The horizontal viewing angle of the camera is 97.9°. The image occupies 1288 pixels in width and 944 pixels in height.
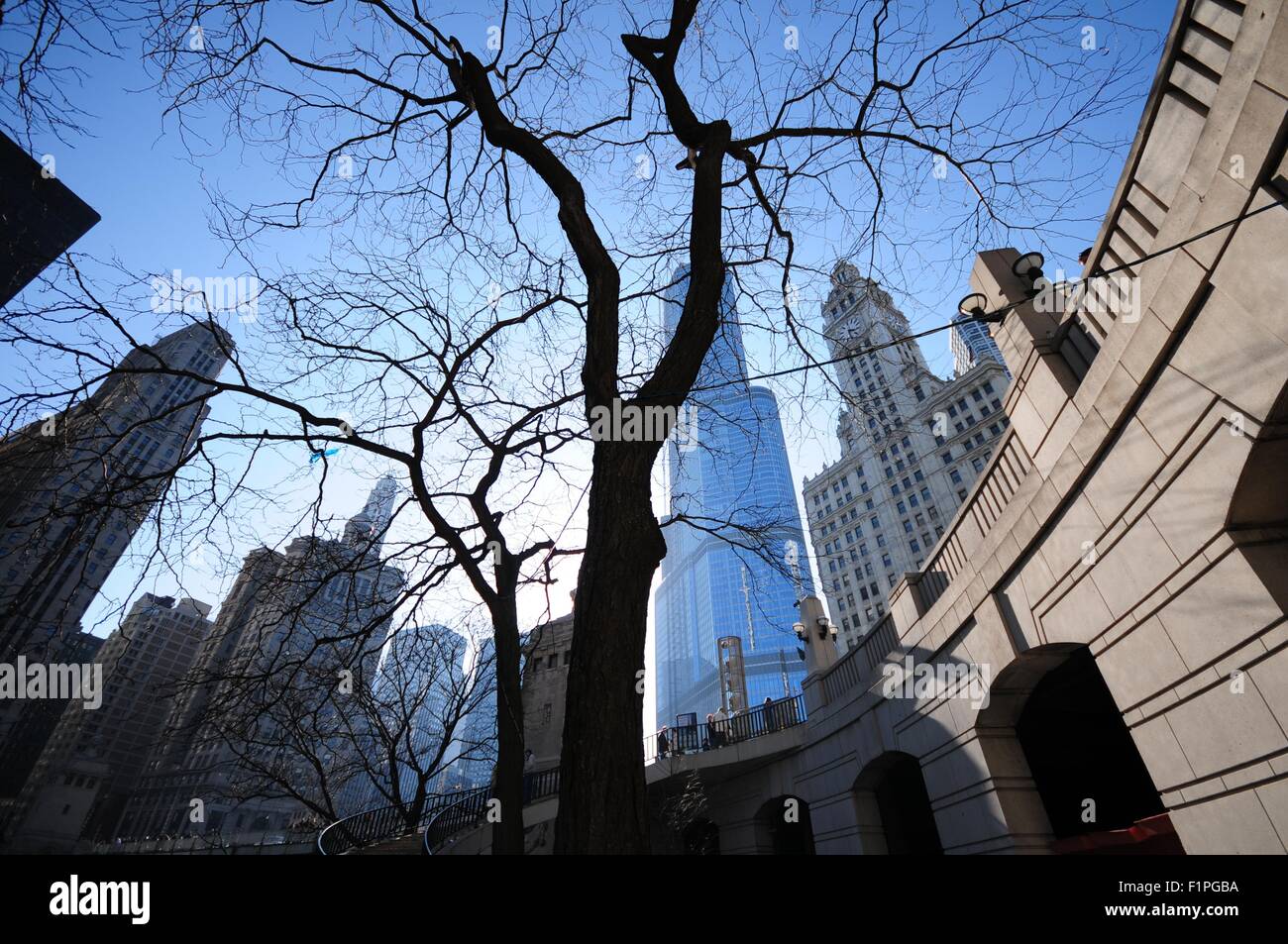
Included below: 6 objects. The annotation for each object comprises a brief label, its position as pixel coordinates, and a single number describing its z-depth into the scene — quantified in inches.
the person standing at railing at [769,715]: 682.8
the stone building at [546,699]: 1037.7
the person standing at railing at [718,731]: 735.7
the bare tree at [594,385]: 115.7
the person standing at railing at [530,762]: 1025.5
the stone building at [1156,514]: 163.5
